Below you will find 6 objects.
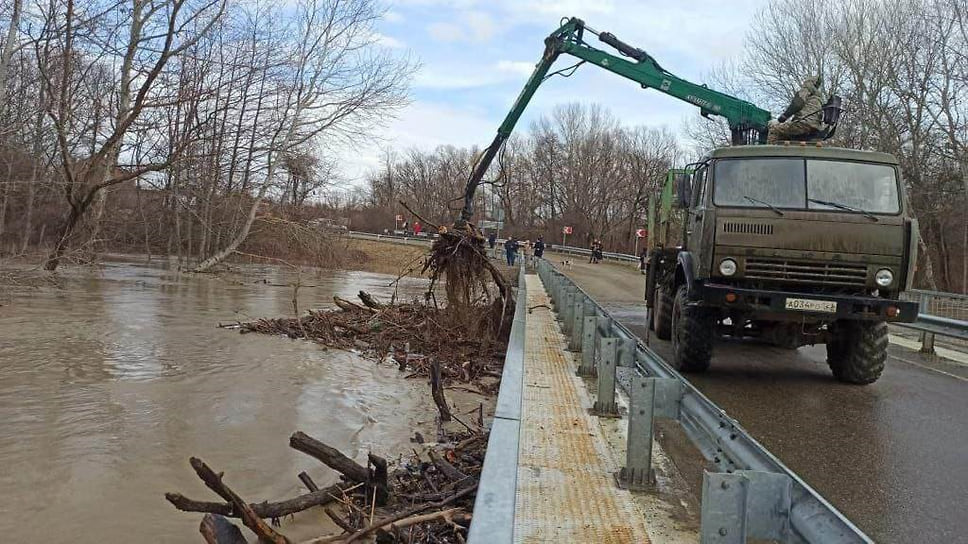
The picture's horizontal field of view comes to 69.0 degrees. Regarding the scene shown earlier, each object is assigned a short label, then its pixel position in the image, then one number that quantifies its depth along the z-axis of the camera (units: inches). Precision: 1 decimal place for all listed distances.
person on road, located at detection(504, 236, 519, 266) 1444.9
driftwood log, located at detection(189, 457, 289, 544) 164.1
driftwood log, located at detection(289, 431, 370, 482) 203.2
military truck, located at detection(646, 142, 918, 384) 285.3
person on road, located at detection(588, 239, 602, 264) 1744.6
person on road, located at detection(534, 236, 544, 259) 1496.1
